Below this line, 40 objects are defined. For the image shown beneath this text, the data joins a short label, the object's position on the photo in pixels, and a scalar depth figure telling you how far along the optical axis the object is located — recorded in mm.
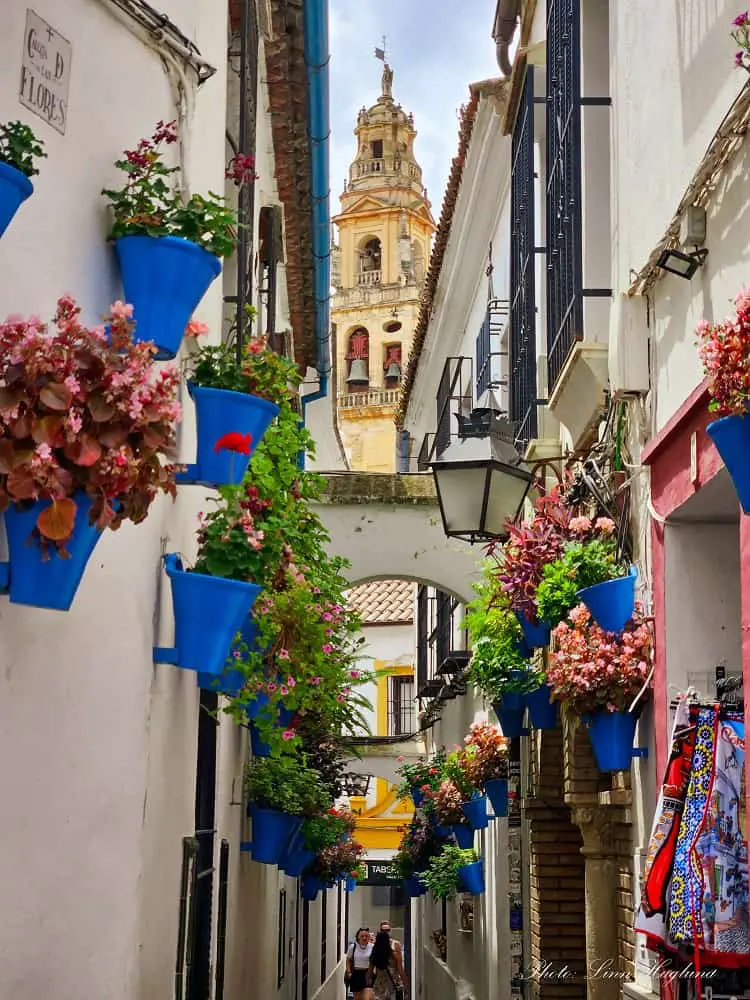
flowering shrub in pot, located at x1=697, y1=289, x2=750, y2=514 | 3943
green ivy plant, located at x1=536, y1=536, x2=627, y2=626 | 7062
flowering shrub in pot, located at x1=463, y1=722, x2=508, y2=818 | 13047
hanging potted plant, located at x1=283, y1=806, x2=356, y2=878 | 13461
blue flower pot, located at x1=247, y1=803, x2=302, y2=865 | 11156
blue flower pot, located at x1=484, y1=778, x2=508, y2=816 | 13094
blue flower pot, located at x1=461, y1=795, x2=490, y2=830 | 14976
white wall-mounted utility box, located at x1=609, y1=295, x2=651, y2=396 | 6707
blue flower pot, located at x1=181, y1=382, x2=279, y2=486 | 5301
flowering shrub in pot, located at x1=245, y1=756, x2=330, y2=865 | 11070
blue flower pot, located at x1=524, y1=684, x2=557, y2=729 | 9234
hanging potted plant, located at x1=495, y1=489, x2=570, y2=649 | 7543
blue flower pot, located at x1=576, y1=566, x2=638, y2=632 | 6676
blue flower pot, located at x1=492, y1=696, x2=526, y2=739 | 9859
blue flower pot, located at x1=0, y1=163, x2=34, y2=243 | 3359
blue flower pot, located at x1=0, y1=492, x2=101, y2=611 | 3486
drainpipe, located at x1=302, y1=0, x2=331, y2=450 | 10078
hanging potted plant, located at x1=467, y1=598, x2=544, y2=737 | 9070
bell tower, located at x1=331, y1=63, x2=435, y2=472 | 60406
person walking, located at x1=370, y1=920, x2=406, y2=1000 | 26641
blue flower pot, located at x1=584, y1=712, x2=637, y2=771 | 6590
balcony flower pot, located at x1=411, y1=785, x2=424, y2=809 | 18069
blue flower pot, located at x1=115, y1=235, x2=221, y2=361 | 4680
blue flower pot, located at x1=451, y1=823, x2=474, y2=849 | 15984
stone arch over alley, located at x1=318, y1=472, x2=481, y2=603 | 14008
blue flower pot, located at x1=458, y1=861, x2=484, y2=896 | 15672
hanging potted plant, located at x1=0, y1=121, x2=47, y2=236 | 3376
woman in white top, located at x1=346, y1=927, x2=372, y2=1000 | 24469
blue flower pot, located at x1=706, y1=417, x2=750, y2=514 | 3967
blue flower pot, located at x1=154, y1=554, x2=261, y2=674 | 5305
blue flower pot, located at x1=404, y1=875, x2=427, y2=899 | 22197
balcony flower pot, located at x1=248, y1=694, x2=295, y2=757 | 9463
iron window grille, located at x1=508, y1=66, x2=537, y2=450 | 10477
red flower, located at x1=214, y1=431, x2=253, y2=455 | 5203
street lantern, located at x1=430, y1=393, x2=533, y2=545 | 7969
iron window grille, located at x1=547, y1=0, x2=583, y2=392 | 8438
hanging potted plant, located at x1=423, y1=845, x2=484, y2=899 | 15719
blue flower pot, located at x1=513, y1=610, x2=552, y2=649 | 8227
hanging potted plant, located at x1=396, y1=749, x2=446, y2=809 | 16828
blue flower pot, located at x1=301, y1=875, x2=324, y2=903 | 20297
